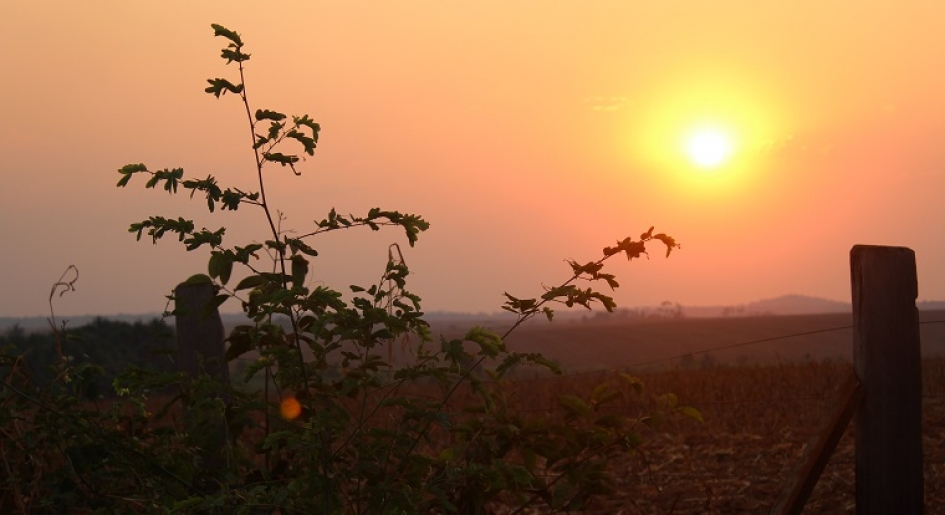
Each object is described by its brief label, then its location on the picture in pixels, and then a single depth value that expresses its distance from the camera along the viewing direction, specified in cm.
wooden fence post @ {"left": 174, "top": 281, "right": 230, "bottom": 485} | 439
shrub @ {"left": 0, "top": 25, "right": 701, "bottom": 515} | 393
